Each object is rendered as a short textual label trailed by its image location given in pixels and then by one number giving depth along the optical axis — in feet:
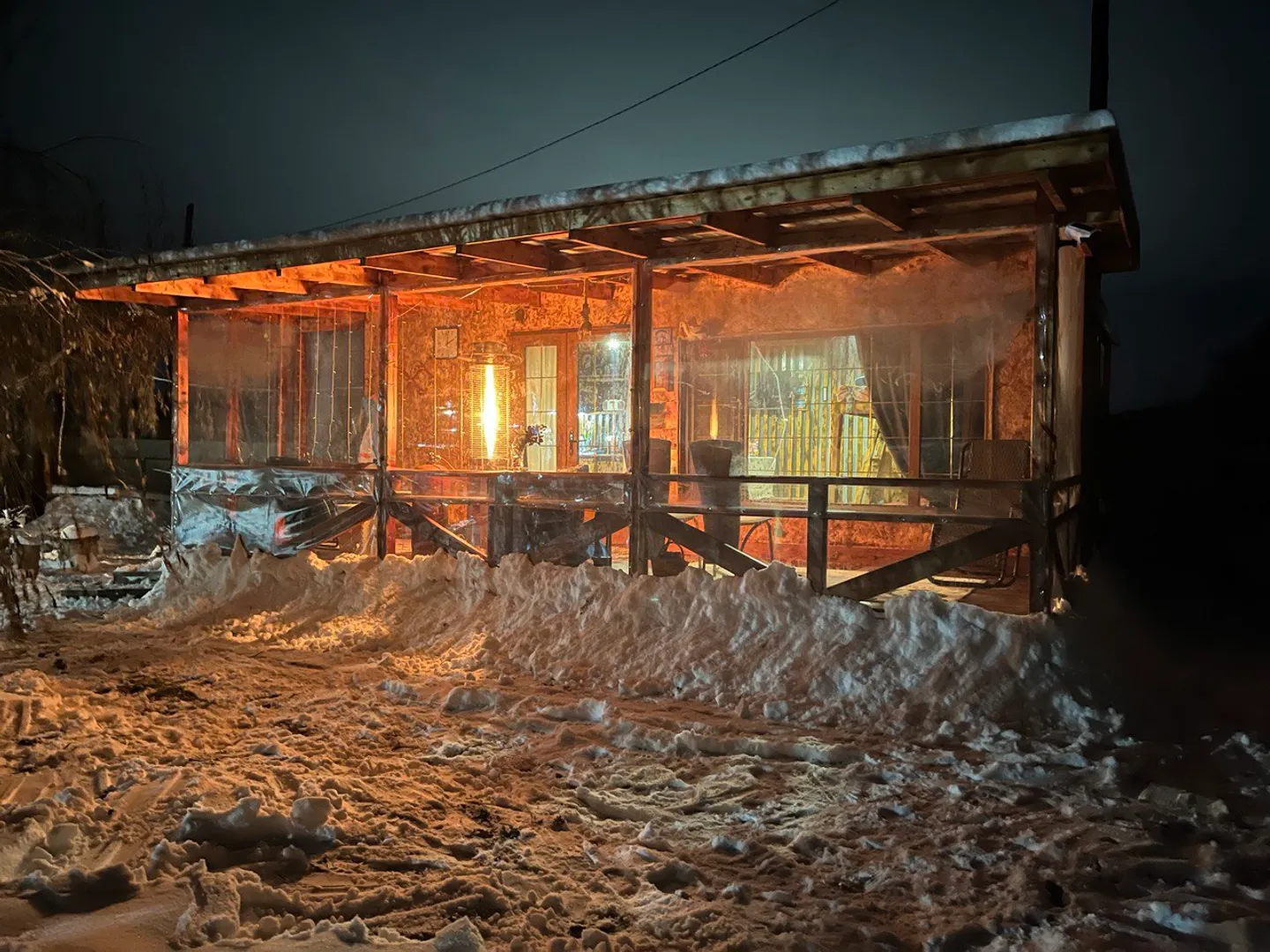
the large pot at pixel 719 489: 27.25
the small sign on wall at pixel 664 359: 39.22
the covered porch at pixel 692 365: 22.50
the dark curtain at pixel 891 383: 34.71
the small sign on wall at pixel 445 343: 42.50
